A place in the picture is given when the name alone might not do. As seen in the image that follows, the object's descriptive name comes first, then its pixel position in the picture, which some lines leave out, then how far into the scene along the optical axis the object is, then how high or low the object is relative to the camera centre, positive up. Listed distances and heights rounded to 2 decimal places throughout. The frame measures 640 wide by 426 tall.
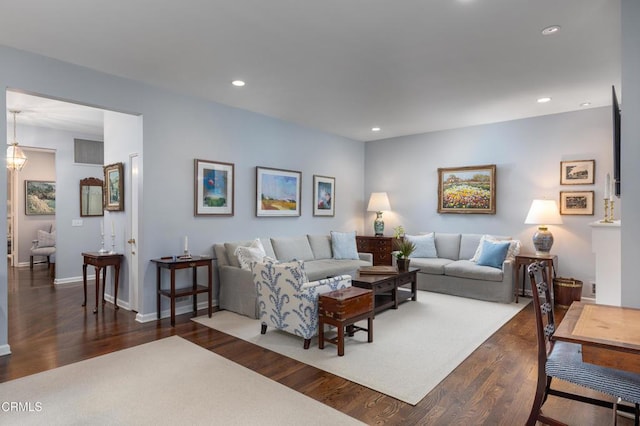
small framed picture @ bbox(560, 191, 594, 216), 5.18 +0.15
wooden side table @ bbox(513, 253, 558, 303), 4.89 -0.69
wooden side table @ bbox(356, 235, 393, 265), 6.71 -0.67
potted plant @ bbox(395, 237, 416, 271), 4.94 -0.63
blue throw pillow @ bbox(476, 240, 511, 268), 5.30 -0.62
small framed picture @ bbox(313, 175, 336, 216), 6.62 +0.32
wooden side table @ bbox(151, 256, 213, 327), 4.10 -0.82
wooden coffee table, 4.40 -0.95
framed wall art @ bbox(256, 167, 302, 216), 5.59 +0.33
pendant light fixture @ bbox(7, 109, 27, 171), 5.68 +0.89
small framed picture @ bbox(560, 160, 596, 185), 5.16 +0.59
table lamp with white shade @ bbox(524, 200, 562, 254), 5.19 -0.10
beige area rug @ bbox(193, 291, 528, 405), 2.82 -1.30
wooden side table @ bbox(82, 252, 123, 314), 4.66 -0.66
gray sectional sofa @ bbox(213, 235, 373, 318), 4.48 -0.80
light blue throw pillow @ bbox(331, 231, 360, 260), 6.21 -0.59
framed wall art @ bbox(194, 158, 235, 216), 4.77 +0.33
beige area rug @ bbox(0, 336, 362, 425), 2.28 -1.31
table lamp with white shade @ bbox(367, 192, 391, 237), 7.09 +0.12
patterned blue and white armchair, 3.33 -0.79
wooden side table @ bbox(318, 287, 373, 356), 3.23 -0.91
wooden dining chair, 1.72 -0.82
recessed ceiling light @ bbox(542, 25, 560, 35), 2.84 +1.46
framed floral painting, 6.06 +0.40
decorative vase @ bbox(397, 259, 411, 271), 4.94 -0.72
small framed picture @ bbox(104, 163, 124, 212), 4.87 +0.36
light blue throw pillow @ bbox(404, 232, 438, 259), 6.25 -0.59
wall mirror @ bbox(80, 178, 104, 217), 6.87 +0.30
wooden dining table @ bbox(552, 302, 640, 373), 1.43 -0.54
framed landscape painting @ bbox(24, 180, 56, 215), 8.28 +0.35
